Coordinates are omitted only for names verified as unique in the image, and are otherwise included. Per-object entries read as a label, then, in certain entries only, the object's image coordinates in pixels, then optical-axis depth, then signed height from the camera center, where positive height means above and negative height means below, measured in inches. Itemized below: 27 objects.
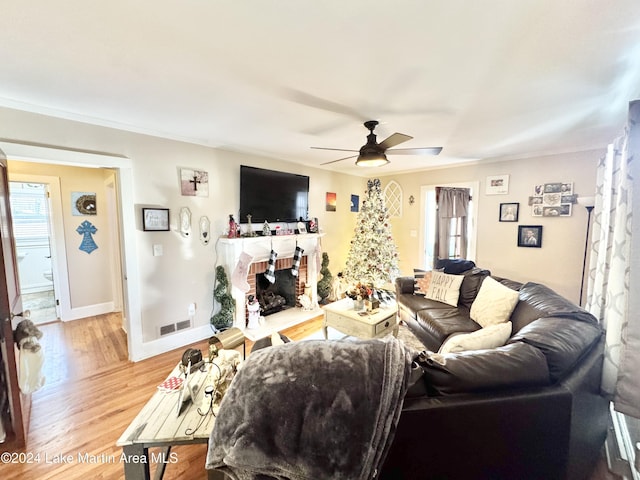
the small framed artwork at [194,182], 117.5 +16.7
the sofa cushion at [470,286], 120.7 -31.2
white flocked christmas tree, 139.3 -14.6
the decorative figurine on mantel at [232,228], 128.7 -4.7
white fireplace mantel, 130.9 -21.1
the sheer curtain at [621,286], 52.3 -15.2
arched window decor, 198.7 +16.5
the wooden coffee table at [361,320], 106.7 -43.5
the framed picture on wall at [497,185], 149.8 +20.3
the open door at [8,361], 65.6 -37.5
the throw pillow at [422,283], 133.9 -33.1
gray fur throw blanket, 37.2 -29.5
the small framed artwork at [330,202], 184.7 +12.2
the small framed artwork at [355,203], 205.0 +12.8
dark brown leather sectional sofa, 42.3 -32.7
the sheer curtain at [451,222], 161.8 -1.7
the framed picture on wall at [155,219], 107.7 -0.3
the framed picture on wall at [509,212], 146.6 +4.4
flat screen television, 135.6 +13.2
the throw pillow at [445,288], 122.8 -33.4
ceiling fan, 88.7 +23.9
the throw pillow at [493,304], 95.9 -32.3
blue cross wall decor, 153.8 -9.6
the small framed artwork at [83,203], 150.5 +8.7
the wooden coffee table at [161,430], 46.6 -39.3
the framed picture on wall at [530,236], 139.9 -8.8
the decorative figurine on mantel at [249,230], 133.5 -5.9
